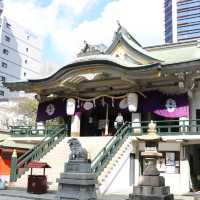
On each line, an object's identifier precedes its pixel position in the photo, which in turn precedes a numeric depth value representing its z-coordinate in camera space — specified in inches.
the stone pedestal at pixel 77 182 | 410.0
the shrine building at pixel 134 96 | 646.7
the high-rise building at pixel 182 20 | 3913.9
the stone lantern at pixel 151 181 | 439.3
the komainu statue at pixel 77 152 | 425.8
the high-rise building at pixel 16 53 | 2220.9
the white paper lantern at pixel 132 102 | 740.1
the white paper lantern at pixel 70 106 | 817.1
